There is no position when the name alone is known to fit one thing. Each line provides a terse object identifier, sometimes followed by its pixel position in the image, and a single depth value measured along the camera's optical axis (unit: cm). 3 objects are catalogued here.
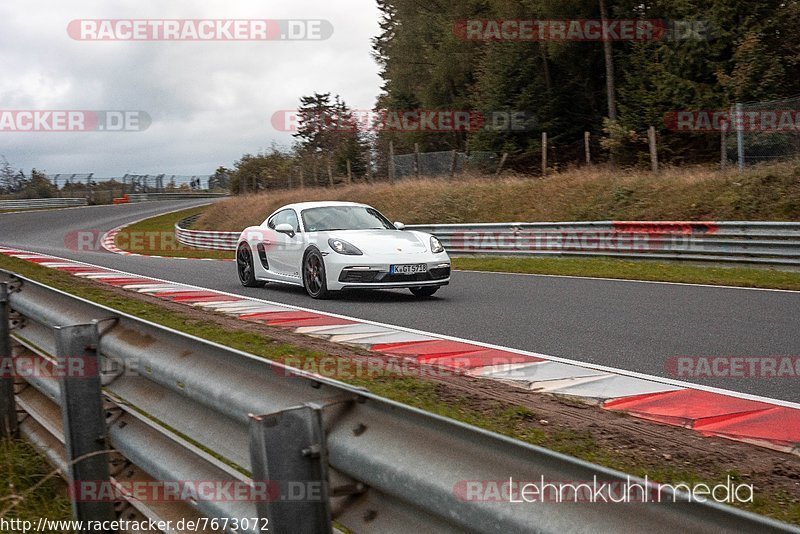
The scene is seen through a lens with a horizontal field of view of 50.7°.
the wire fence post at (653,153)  2292
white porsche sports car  1087
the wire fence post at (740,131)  1964
